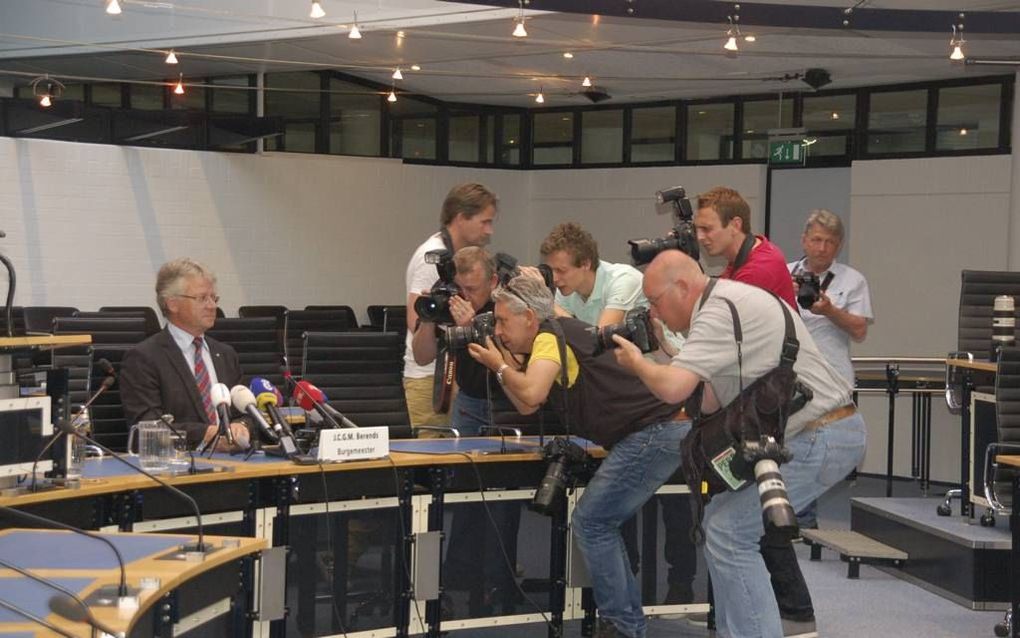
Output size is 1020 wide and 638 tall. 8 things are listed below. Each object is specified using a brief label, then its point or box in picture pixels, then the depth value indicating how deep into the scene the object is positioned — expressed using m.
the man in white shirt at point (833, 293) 7.26
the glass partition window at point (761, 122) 11.80
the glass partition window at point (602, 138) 12.85
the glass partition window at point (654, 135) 12.52
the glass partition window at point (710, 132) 12.13
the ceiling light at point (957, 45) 8.14
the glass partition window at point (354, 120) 12.31
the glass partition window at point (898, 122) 11.04
